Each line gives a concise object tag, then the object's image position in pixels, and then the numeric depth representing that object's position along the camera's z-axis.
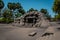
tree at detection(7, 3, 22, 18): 19.86
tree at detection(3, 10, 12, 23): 17.79
